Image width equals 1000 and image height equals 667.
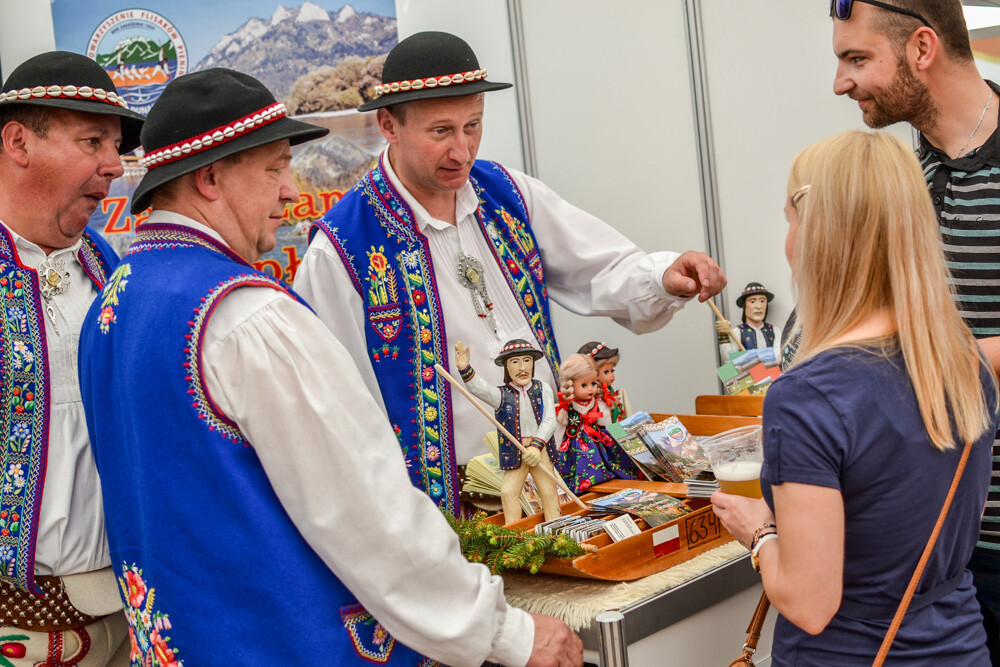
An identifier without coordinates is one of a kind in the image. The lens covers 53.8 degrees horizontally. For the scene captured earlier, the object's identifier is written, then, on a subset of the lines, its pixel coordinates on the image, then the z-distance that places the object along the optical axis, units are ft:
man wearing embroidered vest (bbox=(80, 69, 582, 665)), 4.91
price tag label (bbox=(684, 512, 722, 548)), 6.50
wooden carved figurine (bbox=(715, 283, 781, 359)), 12.82
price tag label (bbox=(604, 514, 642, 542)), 6.17
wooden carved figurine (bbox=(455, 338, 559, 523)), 6.71
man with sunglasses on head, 6.10
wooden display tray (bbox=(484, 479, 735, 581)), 5.99
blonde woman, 4.56
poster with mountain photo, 12.07
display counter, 5.78
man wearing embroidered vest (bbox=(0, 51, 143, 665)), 6.35
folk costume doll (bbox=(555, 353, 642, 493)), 7.56
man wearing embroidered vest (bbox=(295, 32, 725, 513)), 7.87
